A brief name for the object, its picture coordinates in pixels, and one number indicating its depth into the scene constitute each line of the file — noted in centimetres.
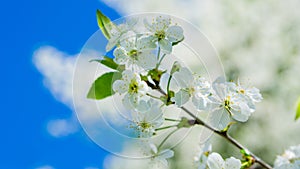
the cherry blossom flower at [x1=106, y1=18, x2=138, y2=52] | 63
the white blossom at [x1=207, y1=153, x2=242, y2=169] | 66
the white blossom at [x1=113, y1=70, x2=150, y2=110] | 62
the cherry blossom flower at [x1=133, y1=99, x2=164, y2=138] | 62
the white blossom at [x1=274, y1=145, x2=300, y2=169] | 80
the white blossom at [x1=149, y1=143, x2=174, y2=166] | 68
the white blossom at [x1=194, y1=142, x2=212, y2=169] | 81
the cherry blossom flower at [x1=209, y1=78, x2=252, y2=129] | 64
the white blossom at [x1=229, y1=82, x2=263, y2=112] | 66
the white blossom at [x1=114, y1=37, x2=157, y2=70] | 62
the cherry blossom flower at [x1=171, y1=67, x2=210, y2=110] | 63
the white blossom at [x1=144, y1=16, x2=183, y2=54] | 64
